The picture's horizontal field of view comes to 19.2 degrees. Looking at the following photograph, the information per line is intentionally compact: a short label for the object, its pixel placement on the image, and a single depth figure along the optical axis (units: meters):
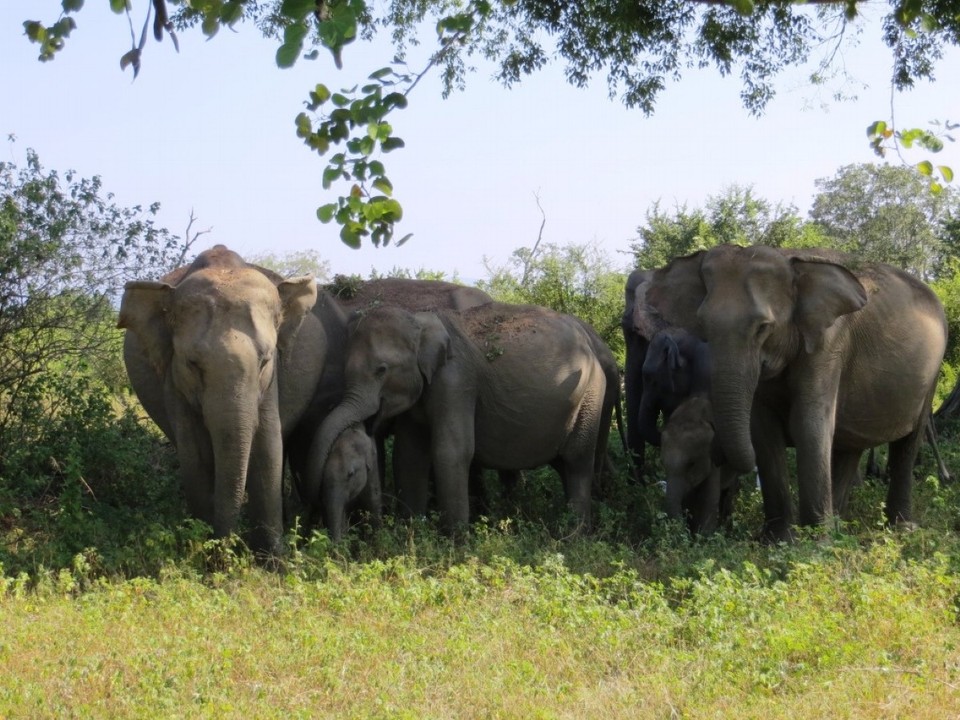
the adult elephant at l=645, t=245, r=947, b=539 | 16.81
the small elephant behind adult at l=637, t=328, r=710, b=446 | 19.81
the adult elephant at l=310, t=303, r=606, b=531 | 17.85
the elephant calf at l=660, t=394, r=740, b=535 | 18.09
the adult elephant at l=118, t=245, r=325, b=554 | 14.99
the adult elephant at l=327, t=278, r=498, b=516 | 19.83
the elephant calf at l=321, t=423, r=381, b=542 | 16.61
